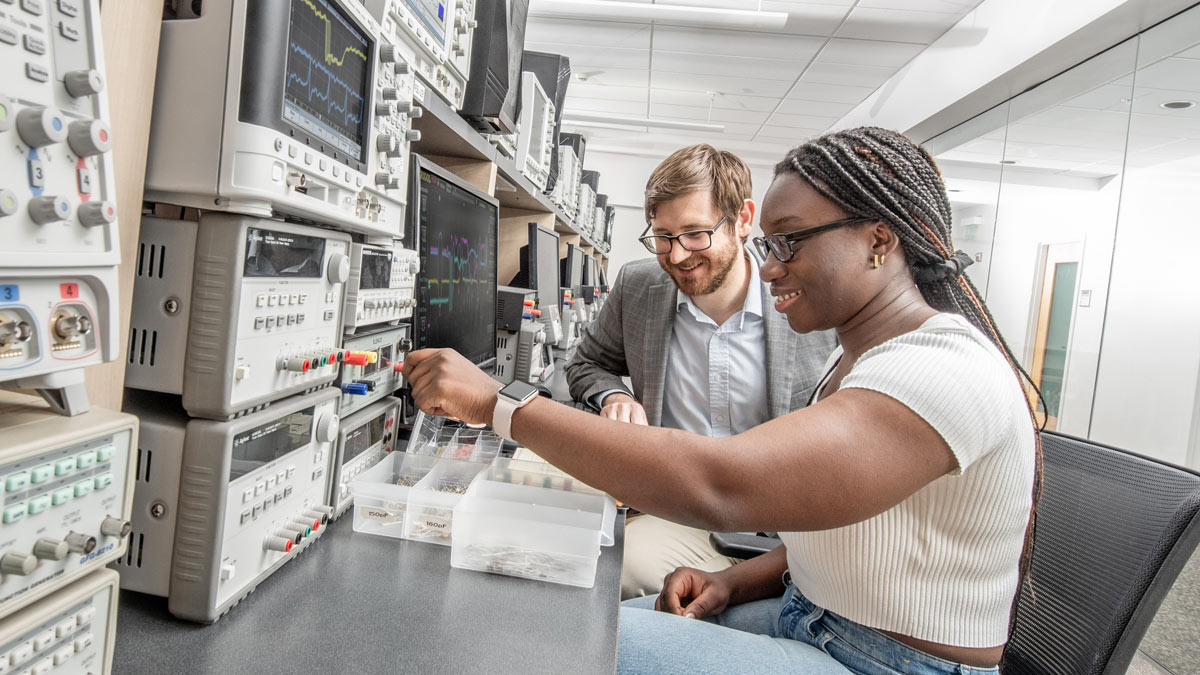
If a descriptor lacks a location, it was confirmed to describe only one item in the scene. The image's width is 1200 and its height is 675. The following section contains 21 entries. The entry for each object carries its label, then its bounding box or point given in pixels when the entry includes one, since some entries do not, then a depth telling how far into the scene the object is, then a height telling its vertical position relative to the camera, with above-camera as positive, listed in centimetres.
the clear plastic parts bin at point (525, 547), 89 -33
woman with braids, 71 -14
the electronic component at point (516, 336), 217 -12
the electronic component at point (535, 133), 236 +65
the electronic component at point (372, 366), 98 -13
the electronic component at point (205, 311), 67 -5
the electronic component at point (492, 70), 167 +59
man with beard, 170 -5
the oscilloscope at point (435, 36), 111 +48
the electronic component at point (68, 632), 47 -29
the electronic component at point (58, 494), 46 -18
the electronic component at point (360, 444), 97 -26
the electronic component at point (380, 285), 93 +0
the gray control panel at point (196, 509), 68 -25
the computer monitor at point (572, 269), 383 +23
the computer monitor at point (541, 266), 251 +15
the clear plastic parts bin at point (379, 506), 96 -32
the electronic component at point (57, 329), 46 -6
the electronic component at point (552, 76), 304 +109
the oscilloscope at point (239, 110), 66 +17
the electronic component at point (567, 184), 337 +69
